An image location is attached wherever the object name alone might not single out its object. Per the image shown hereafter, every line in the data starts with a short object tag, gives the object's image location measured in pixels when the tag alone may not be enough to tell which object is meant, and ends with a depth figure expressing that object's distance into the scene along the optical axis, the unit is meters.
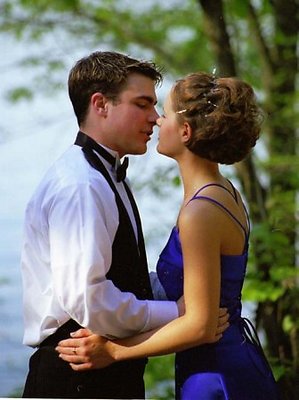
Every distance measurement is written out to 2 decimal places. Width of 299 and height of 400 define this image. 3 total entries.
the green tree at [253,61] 6.33
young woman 3.13
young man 3.10
